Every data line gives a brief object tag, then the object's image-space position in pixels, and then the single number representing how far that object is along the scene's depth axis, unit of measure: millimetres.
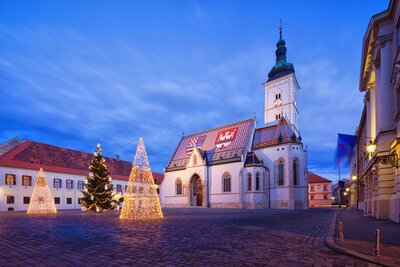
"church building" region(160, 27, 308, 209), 43875
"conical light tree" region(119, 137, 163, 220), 17625
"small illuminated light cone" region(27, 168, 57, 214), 27453
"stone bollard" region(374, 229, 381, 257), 6415
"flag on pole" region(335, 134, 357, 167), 21997
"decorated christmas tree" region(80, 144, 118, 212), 29703
